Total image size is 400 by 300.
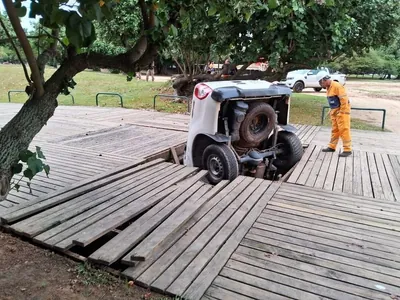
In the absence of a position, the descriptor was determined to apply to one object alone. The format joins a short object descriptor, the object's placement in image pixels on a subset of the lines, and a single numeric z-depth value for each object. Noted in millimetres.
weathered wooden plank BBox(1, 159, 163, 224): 3189
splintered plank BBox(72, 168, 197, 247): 2779
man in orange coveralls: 5582
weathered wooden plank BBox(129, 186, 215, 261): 2571
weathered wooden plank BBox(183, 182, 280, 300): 2199
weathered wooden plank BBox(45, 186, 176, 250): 2746
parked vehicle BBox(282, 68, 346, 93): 20281
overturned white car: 4594
